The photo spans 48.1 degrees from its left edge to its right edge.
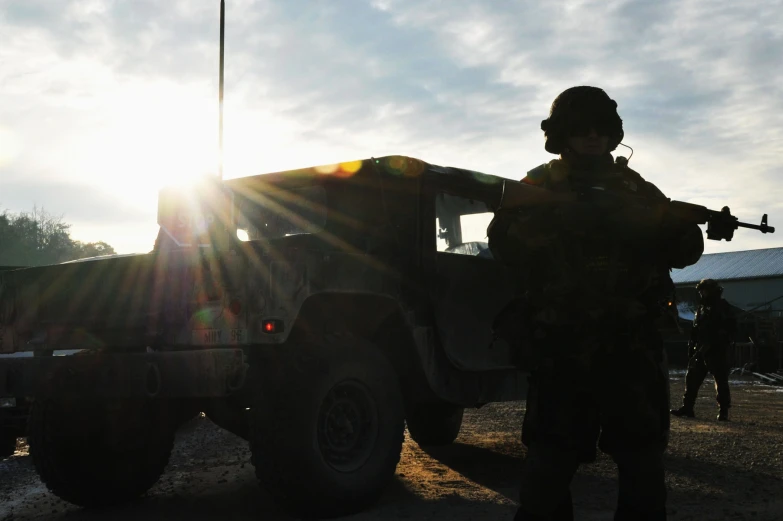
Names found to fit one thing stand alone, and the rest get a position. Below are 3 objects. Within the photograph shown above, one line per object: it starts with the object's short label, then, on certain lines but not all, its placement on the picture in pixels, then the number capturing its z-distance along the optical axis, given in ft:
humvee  14.73
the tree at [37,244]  229.25
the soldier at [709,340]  33.50
